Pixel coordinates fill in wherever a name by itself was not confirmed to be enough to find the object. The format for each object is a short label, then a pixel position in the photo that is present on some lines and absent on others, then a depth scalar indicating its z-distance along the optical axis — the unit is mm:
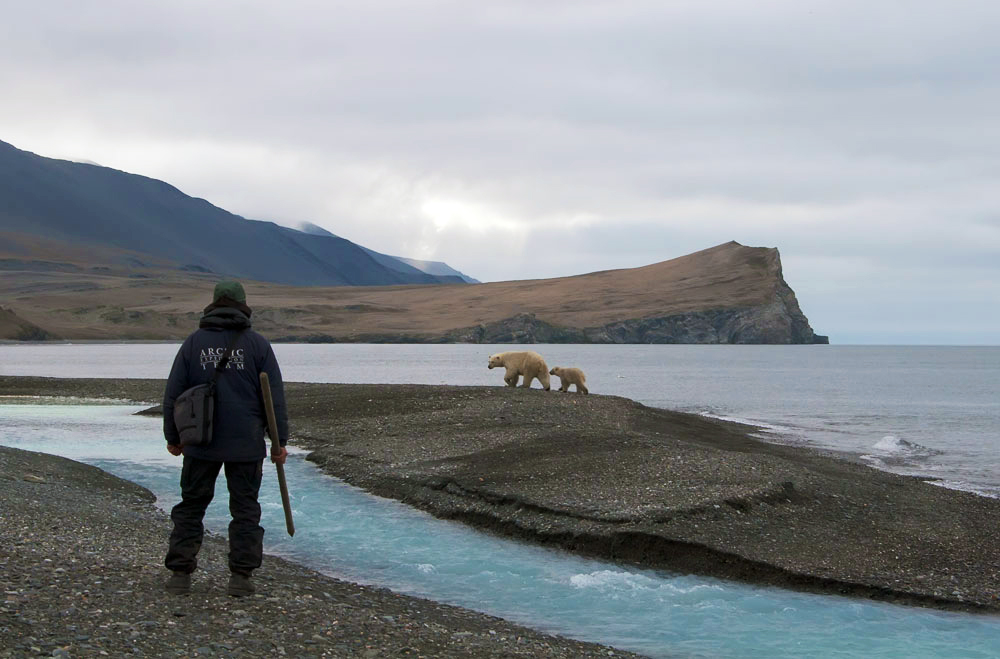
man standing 8922
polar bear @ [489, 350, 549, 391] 35969
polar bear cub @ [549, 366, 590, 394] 37188
